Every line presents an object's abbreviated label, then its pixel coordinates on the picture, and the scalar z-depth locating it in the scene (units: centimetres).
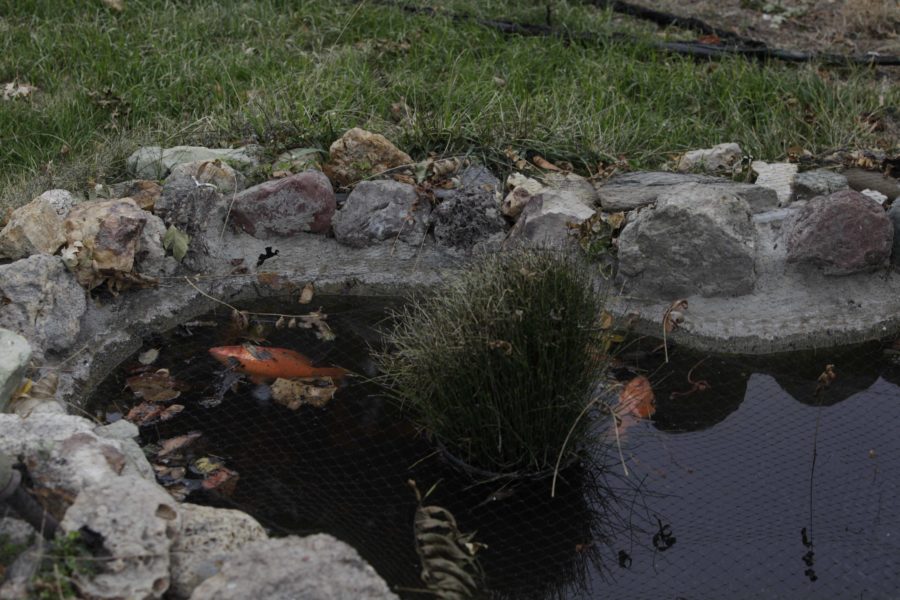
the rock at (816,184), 456
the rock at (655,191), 450
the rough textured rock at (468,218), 446
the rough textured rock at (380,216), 457
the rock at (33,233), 414
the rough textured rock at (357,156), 482
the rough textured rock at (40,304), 381
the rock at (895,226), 420
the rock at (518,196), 454
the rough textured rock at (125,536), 234
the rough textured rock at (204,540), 249
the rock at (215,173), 469
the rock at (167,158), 489
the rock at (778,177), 466
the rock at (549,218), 431
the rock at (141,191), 452
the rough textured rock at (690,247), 412
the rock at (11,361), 327
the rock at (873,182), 457
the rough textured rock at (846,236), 412
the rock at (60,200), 439
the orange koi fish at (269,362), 392
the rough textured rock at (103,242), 408
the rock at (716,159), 492
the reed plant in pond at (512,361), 312
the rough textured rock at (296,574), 229
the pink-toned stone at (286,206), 458
